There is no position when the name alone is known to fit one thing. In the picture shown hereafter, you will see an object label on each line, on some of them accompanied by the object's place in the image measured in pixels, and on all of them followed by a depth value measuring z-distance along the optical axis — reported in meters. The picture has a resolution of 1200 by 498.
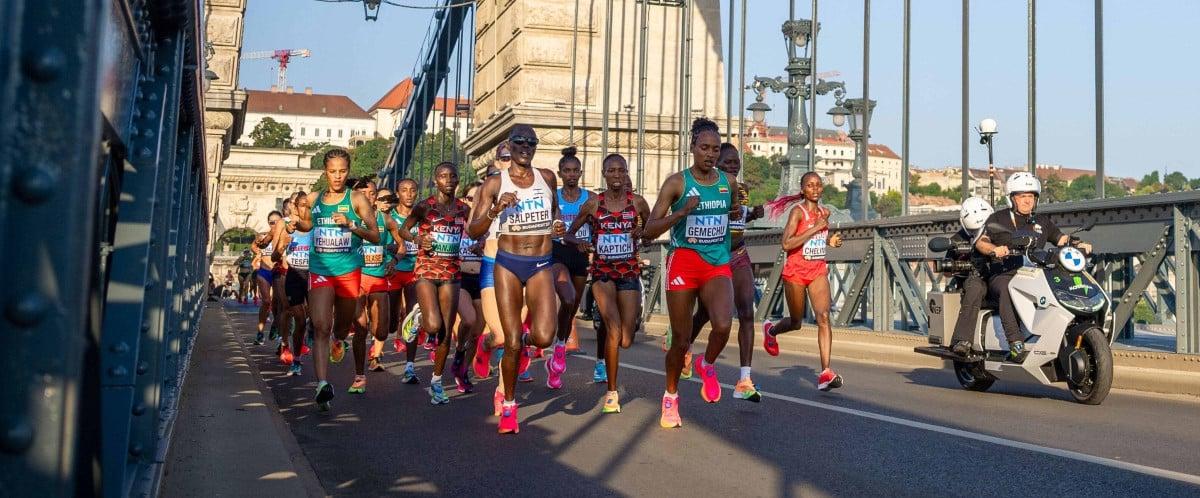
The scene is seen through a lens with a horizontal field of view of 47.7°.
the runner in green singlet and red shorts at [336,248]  9.94
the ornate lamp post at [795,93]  27.81
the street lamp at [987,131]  19.12
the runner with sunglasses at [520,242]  8.42
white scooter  9.91
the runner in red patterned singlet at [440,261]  11.22
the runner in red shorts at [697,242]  8.65
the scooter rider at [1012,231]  10.62
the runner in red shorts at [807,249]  11.65
